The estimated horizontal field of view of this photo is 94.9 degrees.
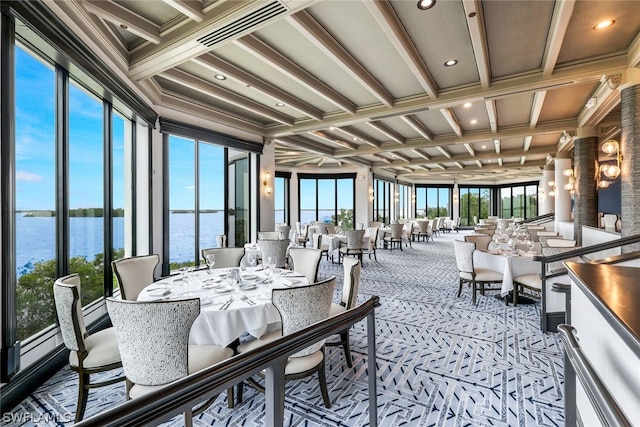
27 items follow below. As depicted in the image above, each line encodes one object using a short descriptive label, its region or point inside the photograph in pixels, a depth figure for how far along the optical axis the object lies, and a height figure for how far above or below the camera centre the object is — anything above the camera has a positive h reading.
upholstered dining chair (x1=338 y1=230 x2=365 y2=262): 7.57 -0.70
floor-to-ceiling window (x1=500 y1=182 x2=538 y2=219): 18.98 +0.86
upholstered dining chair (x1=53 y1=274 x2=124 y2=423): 2.09 -0.93
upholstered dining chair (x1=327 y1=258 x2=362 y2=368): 2.78 -0.75
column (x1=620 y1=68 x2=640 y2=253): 4.07 +0.89
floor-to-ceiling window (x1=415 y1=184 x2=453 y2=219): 20.97 +0.94
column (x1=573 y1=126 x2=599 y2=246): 6.85 +0.82
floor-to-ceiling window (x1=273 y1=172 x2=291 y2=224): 13.62 +0.88
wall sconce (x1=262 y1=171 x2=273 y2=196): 7.57 +0.84
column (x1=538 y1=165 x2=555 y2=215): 12.35 +1.02
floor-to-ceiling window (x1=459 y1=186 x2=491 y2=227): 20.95 +0.71
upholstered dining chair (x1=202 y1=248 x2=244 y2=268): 4.18 -0.57
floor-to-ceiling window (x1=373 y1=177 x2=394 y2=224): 15.34 +0.84
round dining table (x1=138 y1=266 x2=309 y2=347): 2.22 -0.69
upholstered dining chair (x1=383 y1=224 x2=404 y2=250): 10.62 -0.67
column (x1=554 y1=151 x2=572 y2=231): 9.41 +0.75
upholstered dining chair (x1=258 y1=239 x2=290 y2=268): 5.05 -0.56
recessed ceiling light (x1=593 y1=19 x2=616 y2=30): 3.30 +2.15
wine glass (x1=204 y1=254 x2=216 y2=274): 3.23 -0.48
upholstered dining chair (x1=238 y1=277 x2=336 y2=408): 2.03 -0.68
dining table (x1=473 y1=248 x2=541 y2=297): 4.33 -0.78
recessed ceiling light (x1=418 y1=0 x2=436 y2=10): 2.89 +2.11
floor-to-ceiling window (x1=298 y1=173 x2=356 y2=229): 14.14 +0.85
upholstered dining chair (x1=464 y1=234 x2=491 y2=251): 5.83 -0.53
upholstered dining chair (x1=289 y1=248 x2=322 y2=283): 3.77 -0.60
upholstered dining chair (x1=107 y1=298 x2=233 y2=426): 1.71 -0.72
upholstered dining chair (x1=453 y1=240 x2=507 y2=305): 4.58 -0.93
